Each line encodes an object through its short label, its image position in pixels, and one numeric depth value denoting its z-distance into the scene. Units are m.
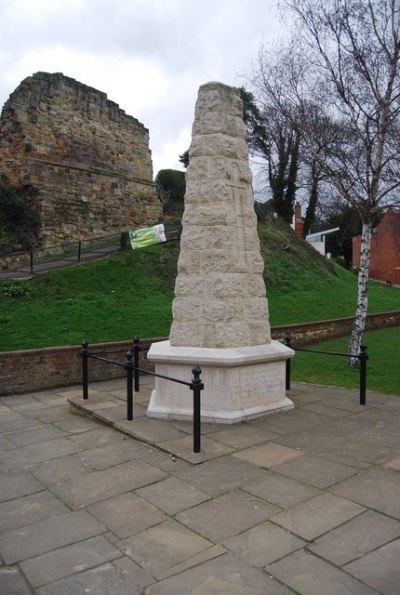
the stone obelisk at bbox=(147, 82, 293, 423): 6.21
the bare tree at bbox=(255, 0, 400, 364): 10.00
